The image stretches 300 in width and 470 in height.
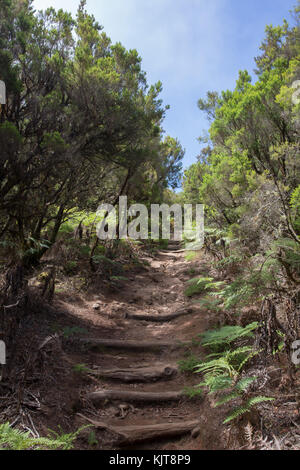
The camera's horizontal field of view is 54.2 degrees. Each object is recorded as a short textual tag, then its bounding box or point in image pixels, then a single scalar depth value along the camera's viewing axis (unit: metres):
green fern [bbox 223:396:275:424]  2.56
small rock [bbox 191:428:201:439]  3.23
